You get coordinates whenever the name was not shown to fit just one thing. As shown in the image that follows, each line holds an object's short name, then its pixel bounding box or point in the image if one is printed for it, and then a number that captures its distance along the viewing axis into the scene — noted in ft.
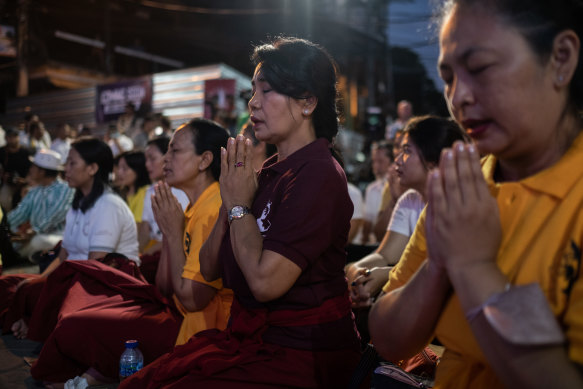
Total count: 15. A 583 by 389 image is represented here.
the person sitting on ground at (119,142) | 31.22
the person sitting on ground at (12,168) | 26.96
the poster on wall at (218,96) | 36.32
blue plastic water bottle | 8.75
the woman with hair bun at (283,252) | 5.58
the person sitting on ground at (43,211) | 20.25
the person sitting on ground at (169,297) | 8.36
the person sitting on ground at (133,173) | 19.24
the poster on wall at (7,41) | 50.05
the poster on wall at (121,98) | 41.42
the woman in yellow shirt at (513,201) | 3.02
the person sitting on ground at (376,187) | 21.62
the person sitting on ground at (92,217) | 12.16
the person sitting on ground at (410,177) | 9.61
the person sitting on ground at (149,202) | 15.35
